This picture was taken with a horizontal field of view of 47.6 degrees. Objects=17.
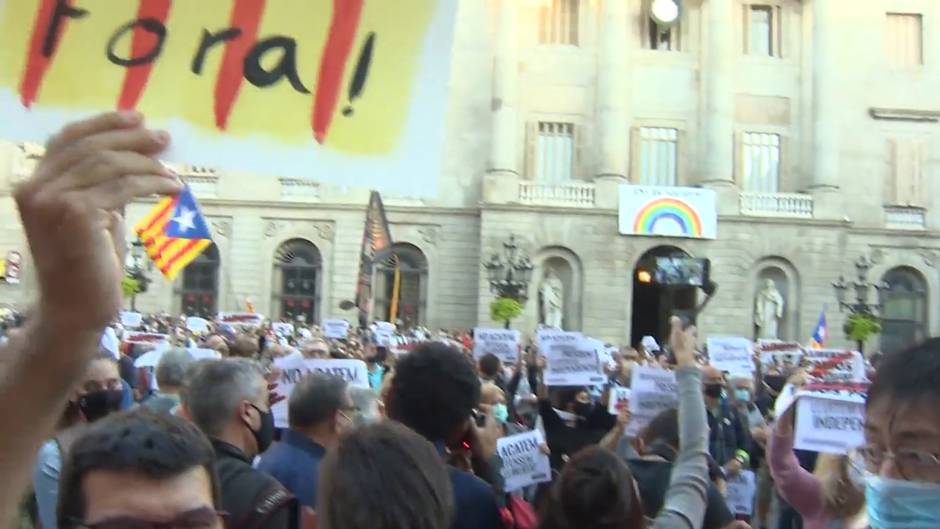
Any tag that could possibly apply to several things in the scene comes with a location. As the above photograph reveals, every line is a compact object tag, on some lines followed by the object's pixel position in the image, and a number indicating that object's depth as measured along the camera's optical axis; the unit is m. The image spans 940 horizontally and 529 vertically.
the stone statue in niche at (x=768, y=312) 29.98
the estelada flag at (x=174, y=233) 7.87
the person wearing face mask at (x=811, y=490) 3.61
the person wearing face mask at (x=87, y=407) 3.45
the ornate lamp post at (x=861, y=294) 27.84
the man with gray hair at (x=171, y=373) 6.00
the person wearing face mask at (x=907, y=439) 2.06
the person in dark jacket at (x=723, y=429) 6.99
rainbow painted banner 29.80
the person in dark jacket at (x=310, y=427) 3.92
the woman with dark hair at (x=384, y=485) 2.29
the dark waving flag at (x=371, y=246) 20.33
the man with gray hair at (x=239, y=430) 3.07
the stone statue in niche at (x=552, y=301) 29.69
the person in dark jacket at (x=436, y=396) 3.54
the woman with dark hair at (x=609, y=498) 2.95
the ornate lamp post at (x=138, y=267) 24.80
